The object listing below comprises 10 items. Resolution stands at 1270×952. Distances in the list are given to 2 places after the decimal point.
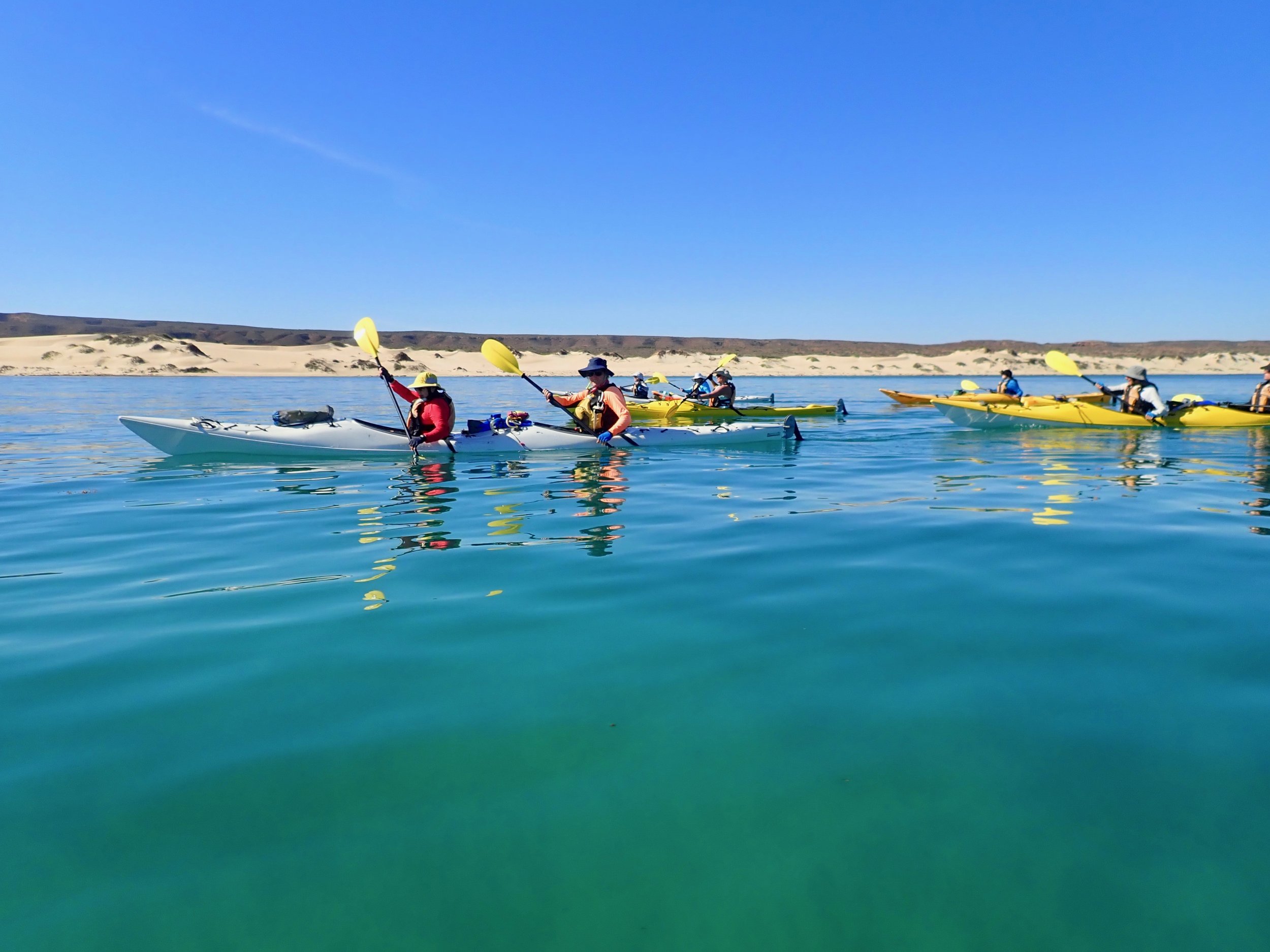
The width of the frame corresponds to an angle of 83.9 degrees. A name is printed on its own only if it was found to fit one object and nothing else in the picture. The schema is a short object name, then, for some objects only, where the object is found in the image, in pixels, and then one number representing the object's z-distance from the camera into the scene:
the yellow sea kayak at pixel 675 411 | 20.86
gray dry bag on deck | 13.98
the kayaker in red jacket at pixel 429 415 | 13.37
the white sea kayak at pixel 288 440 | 13.59
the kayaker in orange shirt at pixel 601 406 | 14.56
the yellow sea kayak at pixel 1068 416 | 18.22
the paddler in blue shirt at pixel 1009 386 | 24.53
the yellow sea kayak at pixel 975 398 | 23.06
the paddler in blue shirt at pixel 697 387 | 21.65
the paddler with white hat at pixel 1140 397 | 18.86
